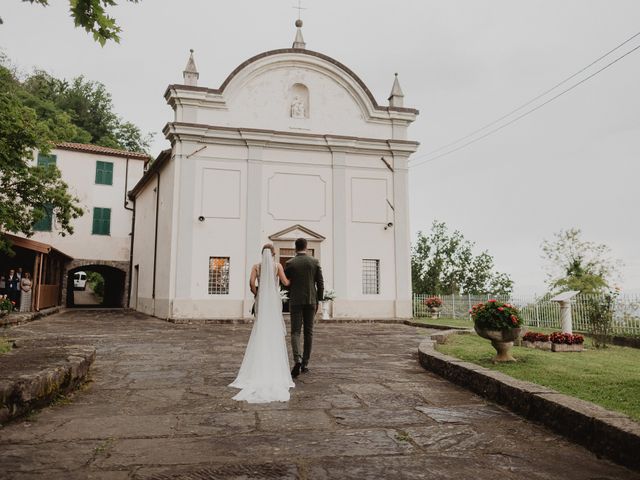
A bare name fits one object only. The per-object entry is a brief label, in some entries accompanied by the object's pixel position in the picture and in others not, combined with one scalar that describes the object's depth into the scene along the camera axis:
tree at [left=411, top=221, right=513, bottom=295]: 28.31
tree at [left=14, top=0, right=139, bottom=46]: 3.50
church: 17.97
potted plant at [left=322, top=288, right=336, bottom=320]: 18.25
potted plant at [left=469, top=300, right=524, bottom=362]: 6.92
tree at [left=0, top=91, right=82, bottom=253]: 13.12
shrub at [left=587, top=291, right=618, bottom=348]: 11.40
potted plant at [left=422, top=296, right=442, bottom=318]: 20.77
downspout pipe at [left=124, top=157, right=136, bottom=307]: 26.58
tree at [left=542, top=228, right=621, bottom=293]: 22.81
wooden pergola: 16.99
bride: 5.20
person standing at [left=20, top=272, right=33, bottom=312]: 17.27
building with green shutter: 25.64
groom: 6.50
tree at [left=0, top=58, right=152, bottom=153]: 36.50
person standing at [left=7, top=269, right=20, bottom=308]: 17.73
